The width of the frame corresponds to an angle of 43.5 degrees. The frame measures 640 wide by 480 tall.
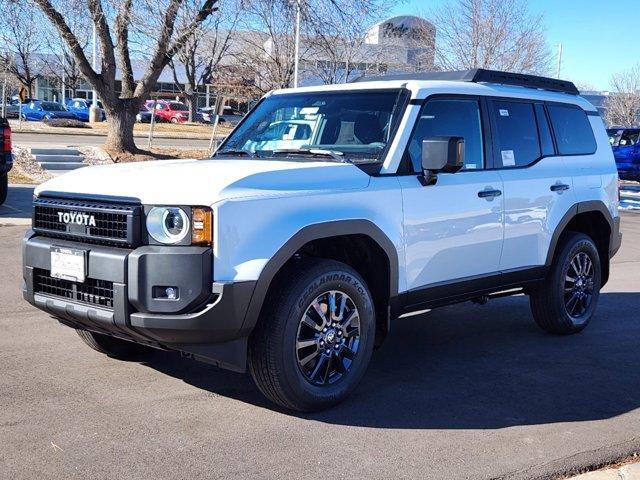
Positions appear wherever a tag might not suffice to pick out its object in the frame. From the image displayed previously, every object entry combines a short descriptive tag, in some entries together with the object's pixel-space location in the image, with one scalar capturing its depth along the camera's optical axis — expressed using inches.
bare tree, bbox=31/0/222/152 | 776.9
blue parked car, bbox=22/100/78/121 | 1985.5
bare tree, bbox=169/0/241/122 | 1916.8
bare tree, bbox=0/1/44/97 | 814.5
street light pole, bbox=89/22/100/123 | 1914.4
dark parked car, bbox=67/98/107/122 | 2034.9
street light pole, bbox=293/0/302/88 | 818.8
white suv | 165.0
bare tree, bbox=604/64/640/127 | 1998.0
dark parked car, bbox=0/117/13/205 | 502.9
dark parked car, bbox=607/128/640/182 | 1019.9
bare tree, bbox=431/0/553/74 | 1298.0
